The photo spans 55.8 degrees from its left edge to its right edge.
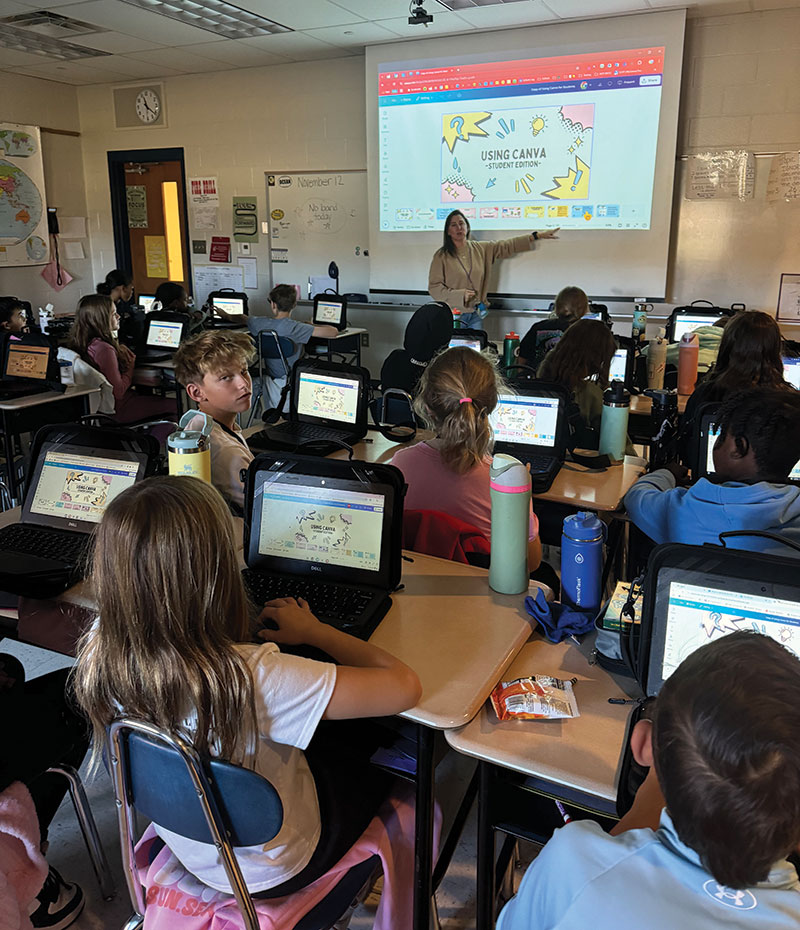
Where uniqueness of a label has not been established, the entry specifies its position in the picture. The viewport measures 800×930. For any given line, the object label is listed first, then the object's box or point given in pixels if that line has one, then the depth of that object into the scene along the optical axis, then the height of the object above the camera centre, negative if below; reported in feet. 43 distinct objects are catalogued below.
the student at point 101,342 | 14.73 -1.54
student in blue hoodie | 5.42 -1.62
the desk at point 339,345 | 19.67 -2.13
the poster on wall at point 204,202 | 24.32 +1.85
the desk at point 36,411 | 12.67 -2.60
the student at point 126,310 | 19.27 -1.33
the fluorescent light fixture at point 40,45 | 19.22 +5.63
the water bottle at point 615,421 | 9.11 -1.87
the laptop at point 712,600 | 3.71 -1.64
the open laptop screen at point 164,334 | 18.75 -1.77
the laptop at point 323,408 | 10.09 -1.94
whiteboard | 22.34 +1.07
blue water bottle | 4.97 -1.93
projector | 14.97 +4.70
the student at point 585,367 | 10.53 -1.43
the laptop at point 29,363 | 13.42 -1.78
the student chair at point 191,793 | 3.45 -2.44
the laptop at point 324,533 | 5.20 -1.88
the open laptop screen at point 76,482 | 6.18 -1.79
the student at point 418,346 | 14.44 -1.66
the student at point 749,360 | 9.99 -1.24
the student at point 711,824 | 2.31 -1.69
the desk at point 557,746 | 3.77 -2.44
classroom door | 25.54 +1.46
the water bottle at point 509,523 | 5.08 -1.75
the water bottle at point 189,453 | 5.85 -1.45
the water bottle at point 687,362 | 12.99 -1.65
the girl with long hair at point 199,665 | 3.59 -1.89
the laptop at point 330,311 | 21.18 -1.34
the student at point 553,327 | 14.31 -1.19
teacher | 19.75 -0.08
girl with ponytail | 6.69 -1.70
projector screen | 17.81 +2.89
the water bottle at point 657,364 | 13.64 -1.76
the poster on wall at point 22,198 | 23.54 +1.92
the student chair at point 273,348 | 17.87 -2.01
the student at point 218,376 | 7.90 -1.18
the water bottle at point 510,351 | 15.01 -1.70
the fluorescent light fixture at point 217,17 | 17.06 +5.59
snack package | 4.17 -2.39
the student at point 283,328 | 18.01 -1.54
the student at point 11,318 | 16.61 -1.24
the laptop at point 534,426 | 9.08 -1.94
